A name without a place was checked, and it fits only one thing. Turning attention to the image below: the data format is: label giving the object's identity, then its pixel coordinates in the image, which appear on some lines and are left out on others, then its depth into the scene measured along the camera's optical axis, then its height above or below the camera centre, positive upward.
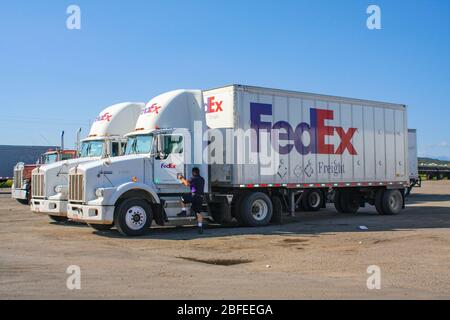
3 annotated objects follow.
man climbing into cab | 14.41 -0.47
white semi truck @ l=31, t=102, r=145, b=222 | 16.16 +0.72
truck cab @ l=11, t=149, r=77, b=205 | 21.83 +0.18
